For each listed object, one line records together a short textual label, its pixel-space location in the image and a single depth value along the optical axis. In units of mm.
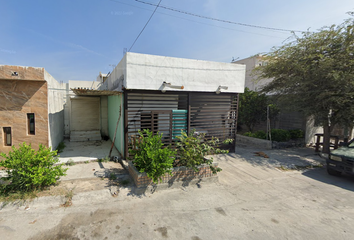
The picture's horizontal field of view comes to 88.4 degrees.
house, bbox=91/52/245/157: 6363
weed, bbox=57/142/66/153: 7739
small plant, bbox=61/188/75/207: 3987
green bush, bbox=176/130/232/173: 5086
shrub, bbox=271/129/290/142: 10547
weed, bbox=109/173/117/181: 5253
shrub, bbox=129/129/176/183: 4430
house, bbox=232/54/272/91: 19462
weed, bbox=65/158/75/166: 6194
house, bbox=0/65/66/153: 5449
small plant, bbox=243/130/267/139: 11008
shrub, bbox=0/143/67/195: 3988
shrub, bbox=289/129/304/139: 11008
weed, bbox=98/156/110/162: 6704
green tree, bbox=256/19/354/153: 7414
